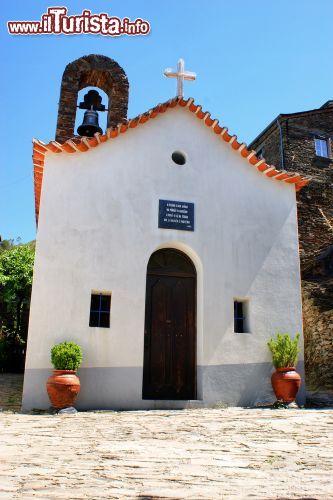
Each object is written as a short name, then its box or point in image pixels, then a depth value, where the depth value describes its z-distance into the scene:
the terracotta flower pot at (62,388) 7.71
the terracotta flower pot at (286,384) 8.75
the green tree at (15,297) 17.55
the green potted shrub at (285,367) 8.76
